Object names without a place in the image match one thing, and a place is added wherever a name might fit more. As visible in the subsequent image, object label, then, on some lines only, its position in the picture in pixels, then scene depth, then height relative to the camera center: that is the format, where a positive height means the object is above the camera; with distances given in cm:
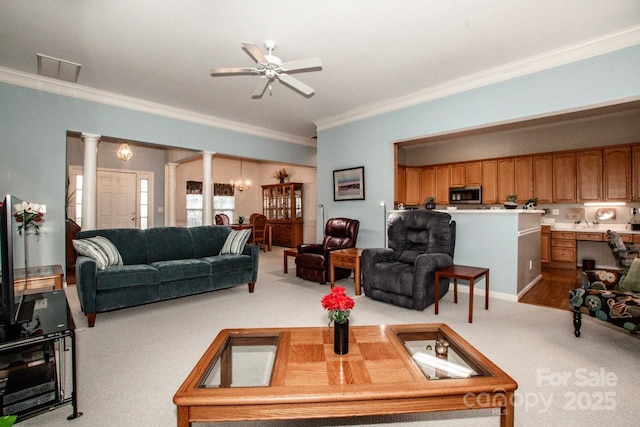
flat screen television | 144 -27
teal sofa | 296 -58
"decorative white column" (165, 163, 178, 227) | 792 +52
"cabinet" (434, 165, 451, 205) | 695 +71
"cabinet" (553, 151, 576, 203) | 548 +64
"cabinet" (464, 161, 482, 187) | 647 +85
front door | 708 +39
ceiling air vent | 345 +177
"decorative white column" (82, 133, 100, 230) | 435 +46
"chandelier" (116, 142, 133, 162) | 631 +134
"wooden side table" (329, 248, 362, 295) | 387 -61
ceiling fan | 269 +137
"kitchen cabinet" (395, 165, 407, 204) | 705 +76
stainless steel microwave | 640 +39
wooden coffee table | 122 -73
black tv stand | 148 -84
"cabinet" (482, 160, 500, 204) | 625 +65
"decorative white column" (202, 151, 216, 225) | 554 +50
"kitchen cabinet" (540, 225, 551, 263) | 560 -57
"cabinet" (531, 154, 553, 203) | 568 +67
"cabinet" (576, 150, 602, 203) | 524 +64
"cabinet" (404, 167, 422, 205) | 729 +69
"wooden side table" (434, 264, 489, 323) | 295 -61
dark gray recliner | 321 -52
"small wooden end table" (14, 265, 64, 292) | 282 -59
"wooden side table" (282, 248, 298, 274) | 496 -64
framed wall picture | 517 +53
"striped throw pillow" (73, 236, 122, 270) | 312 -35
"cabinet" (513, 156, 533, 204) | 587 +68
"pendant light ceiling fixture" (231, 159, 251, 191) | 910 +95
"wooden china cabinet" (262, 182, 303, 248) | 861 +8
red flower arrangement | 160 -47
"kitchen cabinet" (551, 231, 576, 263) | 541 -60
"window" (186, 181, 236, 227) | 875 +44
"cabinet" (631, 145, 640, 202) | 490 +67
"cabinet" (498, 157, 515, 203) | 607 +70
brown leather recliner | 448 -55
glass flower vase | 161 -65
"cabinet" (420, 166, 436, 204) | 717 +73
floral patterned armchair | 222 -68
